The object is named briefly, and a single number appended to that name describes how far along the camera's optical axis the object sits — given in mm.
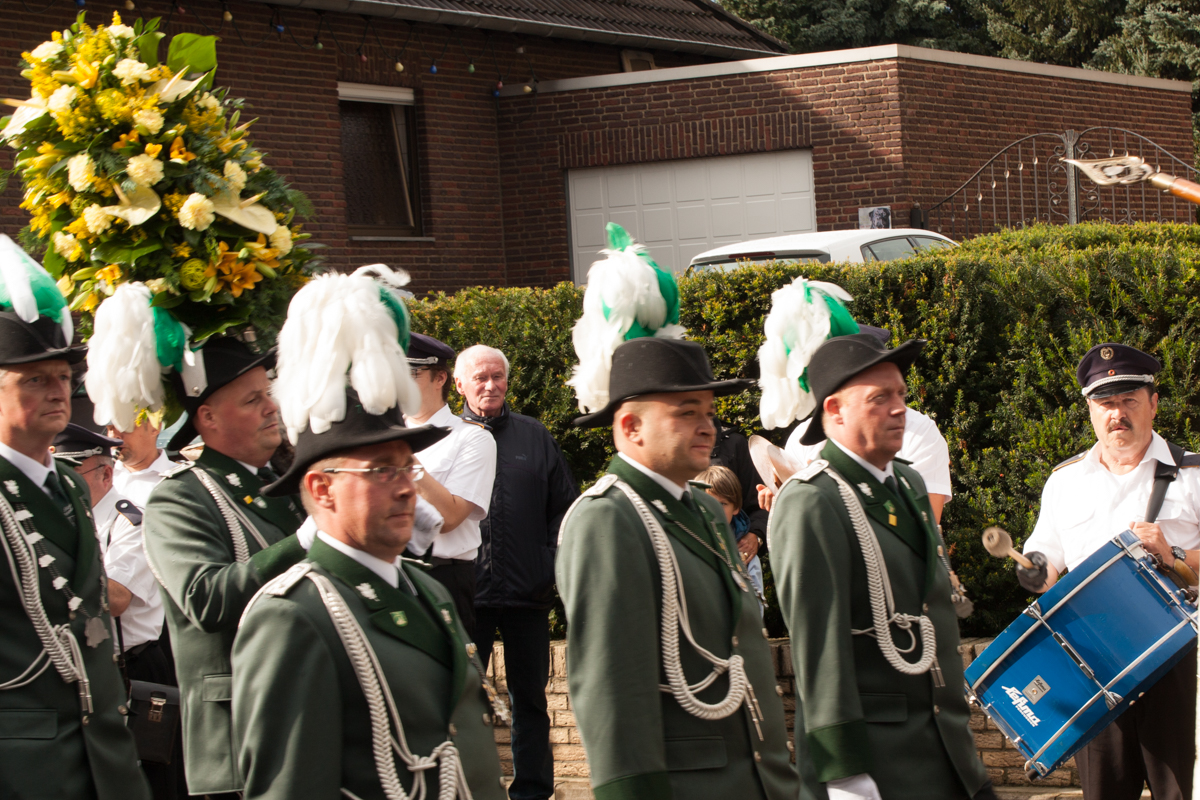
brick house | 14805
